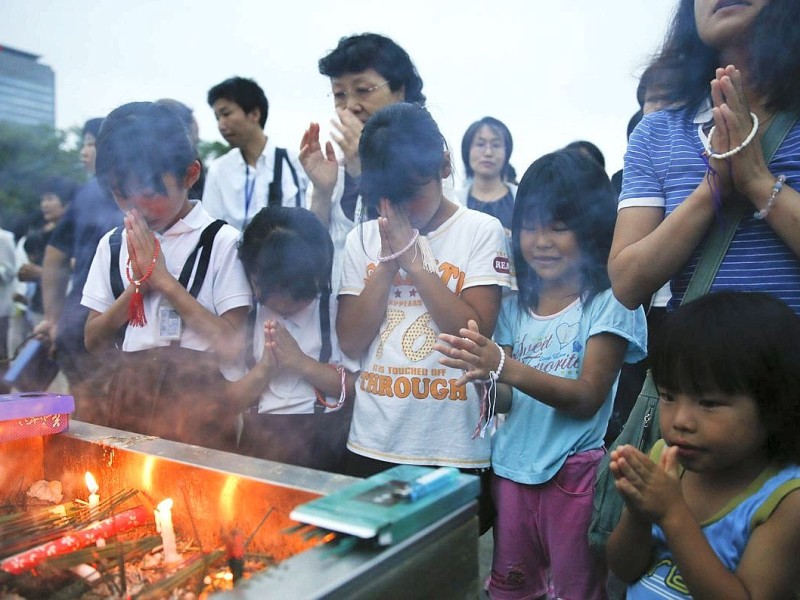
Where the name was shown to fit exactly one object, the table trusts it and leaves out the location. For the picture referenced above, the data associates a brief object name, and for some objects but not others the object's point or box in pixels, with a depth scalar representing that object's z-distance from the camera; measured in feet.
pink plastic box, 5.60
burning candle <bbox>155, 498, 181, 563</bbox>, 4.86
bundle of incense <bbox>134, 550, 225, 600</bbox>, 4.20
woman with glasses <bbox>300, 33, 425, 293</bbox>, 8.66
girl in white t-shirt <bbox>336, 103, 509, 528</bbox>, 6.65
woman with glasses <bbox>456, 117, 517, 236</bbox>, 13.41
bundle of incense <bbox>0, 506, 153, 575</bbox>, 4.46
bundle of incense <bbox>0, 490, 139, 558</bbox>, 4.87
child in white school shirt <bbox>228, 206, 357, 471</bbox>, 7.45
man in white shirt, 11.14
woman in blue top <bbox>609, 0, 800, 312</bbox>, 4.84
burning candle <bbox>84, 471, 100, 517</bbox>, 5.49
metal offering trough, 3.19
